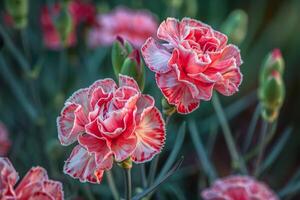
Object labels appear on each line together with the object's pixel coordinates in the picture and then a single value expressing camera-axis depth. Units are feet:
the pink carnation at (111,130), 1.69
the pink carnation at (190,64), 1.74
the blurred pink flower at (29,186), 1.74
